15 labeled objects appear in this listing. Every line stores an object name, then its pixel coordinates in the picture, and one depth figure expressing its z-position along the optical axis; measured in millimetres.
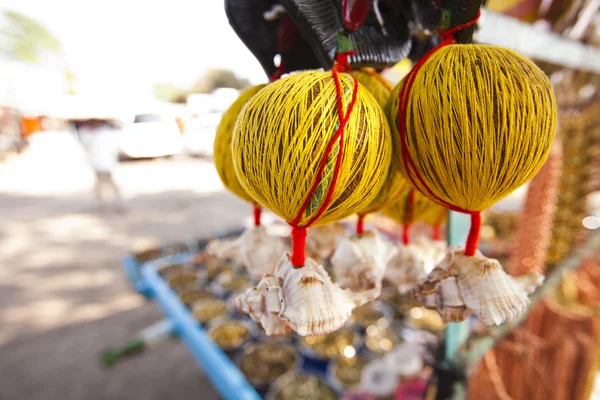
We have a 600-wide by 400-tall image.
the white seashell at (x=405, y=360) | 1111
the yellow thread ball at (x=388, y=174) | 288
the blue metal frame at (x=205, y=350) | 959
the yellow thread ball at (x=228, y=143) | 322
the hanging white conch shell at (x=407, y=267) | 373
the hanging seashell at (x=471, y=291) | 253
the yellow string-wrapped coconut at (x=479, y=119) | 214
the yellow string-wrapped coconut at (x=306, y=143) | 215
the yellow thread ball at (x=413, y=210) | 369
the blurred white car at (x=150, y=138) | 6973
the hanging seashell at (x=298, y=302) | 237
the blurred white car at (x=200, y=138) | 7086
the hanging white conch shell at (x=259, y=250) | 356
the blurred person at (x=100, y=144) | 3125
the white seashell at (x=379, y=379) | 1067
